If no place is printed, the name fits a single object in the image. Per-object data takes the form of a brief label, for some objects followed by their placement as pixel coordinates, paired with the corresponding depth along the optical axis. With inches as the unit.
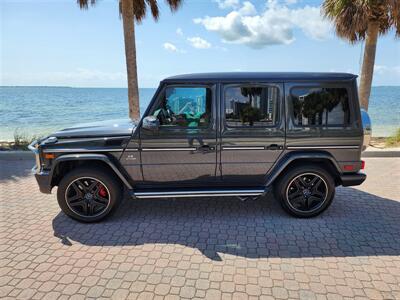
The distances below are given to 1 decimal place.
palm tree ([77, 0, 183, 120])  308.8
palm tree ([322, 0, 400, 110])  307.4
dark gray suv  143.3
